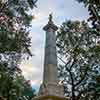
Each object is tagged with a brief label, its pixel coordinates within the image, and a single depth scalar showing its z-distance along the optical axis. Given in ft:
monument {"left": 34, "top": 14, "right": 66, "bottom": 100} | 39.18
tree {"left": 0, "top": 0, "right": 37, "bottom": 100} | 35.83
